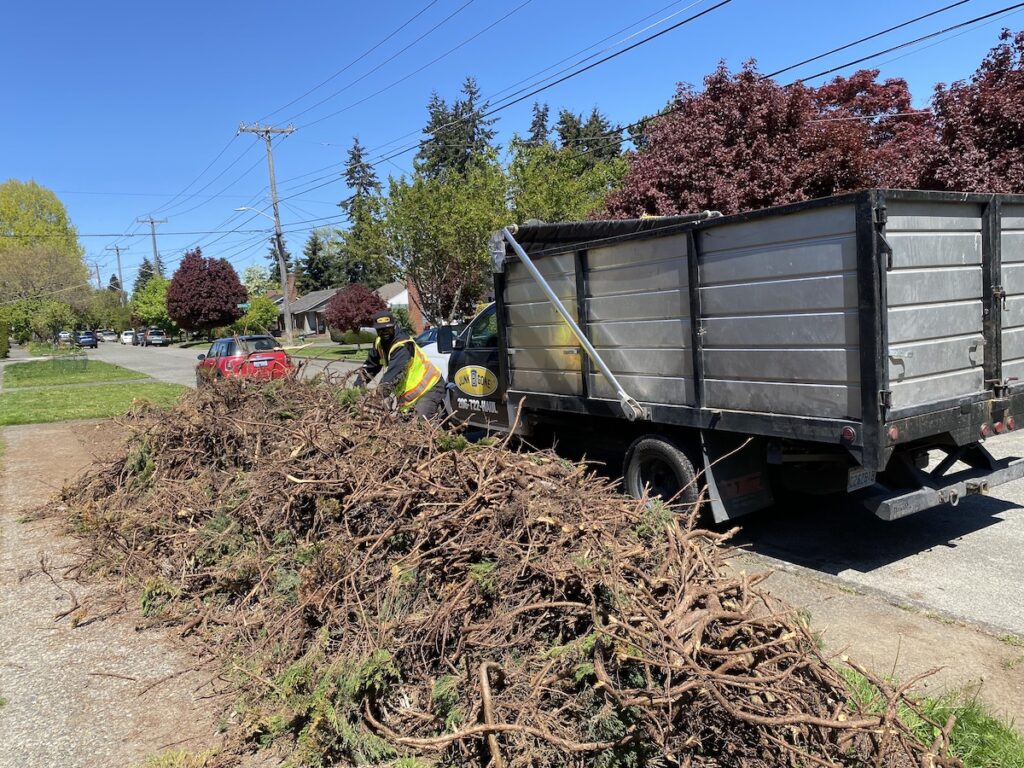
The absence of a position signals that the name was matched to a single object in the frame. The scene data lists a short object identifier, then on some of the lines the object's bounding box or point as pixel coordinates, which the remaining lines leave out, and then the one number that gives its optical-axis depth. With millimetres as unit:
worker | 7312
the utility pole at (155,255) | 82362
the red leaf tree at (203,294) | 57125
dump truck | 4535
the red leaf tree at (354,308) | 38562
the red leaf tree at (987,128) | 10953
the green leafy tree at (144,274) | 121944
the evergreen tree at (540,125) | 72438
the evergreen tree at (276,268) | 90156
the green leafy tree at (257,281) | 93562
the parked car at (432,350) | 10855
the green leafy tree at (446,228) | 23500
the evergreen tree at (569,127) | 58719
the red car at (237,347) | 19391
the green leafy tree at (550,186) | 22781
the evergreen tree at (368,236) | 25688
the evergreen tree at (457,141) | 58844
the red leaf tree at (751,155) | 12039
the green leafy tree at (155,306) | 70188
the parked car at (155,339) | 72812
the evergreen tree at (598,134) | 52094
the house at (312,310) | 68462
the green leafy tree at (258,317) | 58406
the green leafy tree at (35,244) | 50469
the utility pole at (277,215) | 38406
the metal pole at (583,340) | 6008
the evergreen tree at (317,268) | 81438
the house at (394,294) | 64438
